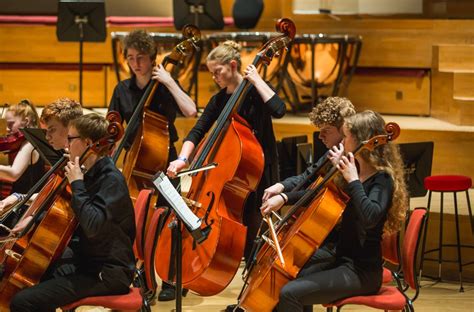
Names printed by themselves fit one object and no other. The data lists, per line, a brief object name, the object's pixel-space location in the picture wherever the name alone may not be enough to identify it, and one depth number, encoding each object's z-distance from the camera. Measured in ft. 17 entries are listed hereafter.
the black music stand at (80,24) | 50.67
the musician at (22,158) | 33.47
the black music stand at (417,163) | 34.55
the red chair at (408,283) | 25.70
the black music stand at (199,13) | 49.83
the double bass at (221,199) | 28.99
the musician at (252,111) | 30.66
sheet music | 23.84
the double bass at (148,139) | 32.22
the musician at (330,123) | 27.81
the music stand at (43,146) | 29.32
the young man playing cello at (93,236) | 24.84
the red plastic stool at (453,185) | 36.01
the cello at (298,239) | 25.45
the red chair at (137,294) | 25.38
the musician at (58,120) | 28.12
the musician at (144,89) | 33.01
